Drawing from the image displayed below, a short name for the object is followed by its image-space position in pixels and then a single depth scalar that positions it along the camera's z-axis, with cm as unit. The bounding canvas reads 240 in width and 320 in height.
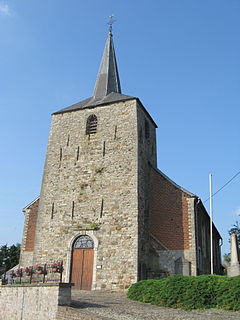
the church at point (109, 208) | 1686
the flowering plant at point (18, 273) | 1228
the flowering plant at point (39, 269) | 1162
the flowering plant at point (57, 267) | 1173
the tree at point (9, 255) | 3181
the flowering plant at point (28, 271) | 1177
